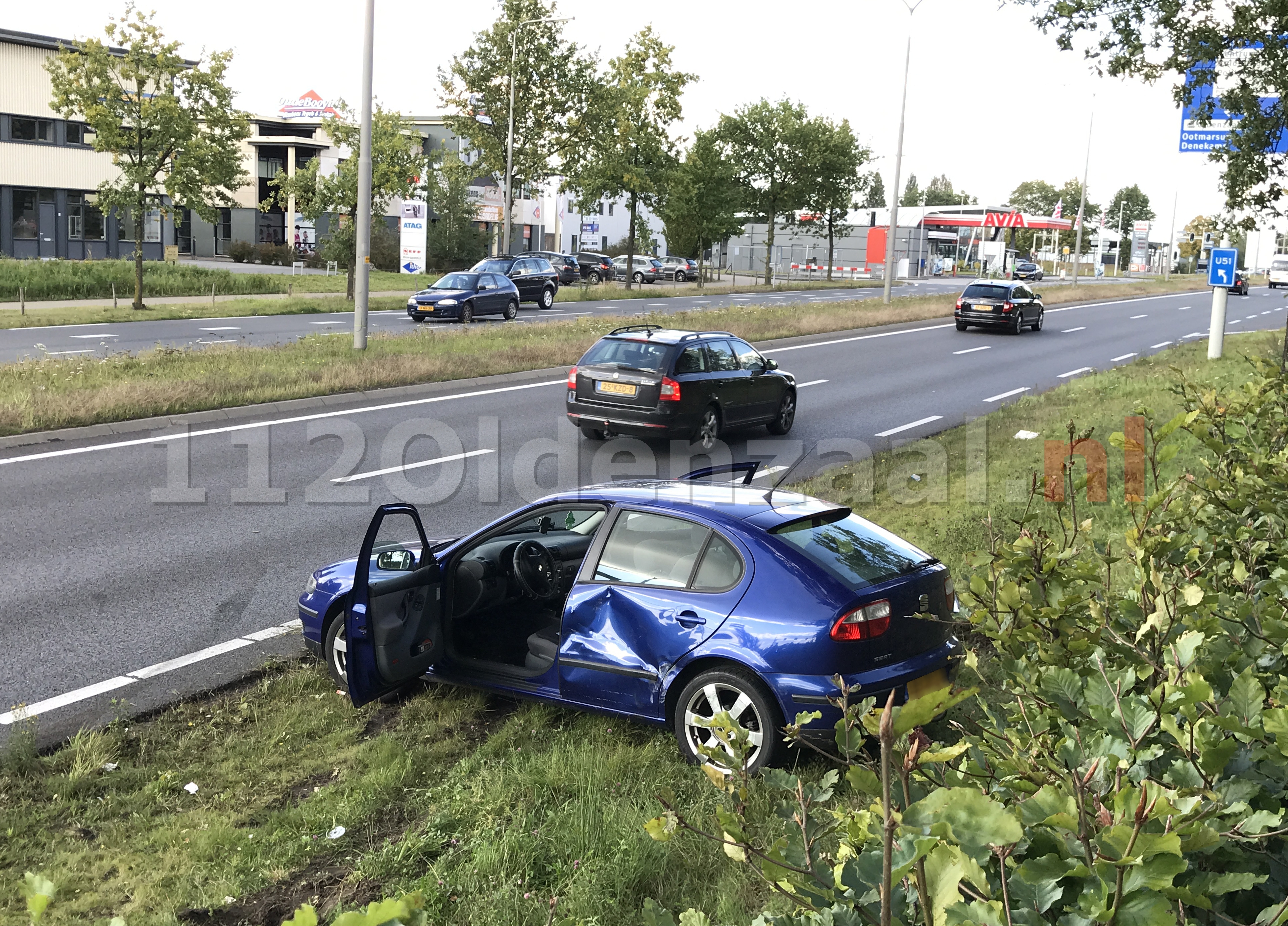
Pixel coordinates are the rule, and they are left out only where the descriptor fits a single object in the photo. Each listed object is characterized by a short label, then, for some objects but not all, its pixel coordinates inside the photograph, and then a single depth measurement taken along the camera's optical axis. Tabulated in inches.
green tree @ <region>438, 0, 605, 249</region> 1743.4
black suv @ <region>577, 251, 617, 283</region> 2436.0
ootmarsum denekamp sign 654.5
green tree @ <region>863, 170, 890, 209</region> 6702.8
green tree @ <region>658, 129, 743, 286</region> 2281.0
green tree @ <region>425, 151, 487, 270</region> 2365.9
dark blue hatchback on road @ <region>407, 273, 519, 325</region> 1261.1
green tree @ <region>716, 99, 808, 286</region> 2509.8
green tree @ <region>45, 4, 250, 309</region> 1182.9
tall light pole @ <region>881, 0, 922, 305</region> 1513.3
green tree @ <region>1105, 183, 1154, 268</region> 6304.1
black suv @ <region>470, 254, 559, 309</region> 1526.8
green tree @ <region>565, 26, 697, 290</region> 1840.6
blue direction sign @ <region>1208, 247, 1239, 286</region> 868.0
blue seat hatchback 211.5
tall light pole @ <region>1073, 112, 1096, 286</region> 2405.3
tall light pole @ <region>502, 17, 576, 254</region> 1546.5
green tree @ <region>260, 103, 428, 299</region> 1550.2
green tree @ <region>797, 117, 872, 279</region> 2524.6
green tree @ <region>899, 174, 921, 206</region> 6727.4
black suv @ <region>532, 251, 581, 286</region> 2281.0
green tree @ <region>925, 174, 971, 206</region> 6845.5
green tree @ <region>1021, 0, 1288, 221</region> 615.2
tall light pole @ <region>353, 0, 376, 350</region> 784.3
